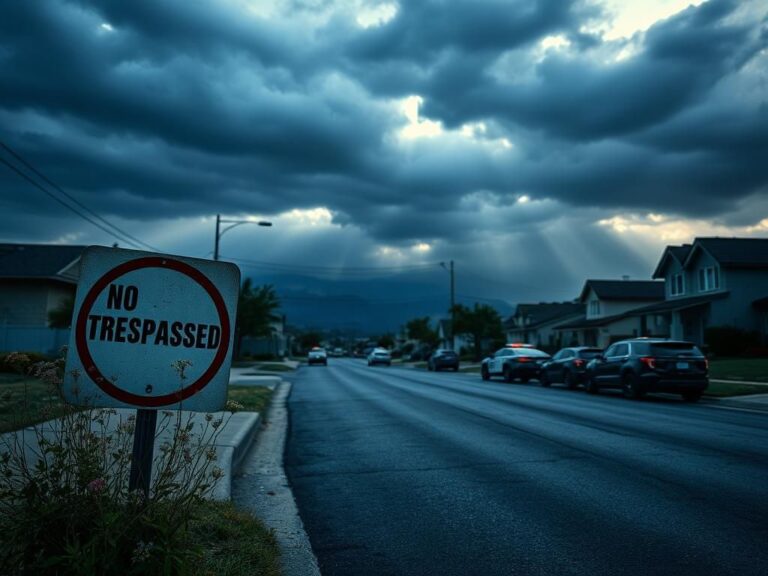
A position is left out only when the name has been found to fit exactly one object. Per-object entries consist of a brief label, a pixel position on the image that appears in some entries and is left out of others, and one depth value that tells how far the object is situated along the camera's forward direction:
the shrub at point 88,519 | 3.04
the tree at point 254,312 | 49.88
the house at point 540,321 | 70.50
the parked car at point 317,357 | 62.66
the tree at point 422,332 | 89.62
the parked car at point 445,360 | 44.56
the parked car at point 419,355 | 77.31
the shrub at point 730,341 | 36.16
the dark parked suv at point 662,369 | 18.30
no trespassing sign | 3.18
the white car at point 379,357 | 58.25
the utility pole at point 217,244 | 32.52
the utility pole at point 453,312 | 61.23
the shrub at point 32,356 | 22.25
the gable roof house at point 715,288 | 38.19
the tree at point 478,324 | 59.38
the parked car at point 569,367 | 23.77
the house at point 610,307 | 53.34
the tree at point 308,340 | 151.38
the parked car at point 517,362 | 28.72
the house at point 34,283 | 33.53
